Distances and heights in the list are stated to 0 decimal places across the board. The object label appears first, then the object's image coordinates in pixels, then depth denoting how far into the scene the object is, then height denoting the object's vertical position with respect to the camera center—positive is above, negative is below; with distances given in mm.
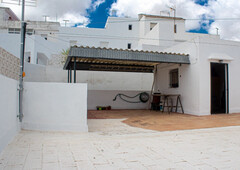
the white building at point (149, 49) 9523 +1489
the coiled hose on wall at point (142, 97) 13664 -570
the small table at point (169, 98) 10491 -638
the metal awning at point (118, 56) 7930 +1354
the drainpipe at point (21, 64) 5789 +686
